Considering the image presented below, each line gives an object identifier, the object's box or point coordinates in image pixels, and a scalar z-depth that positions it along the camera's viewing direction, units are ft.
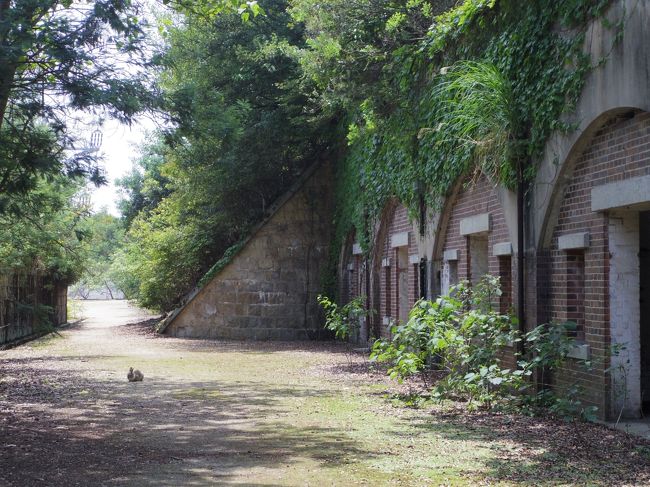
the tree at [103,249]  95.91
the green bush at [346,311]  53.06
